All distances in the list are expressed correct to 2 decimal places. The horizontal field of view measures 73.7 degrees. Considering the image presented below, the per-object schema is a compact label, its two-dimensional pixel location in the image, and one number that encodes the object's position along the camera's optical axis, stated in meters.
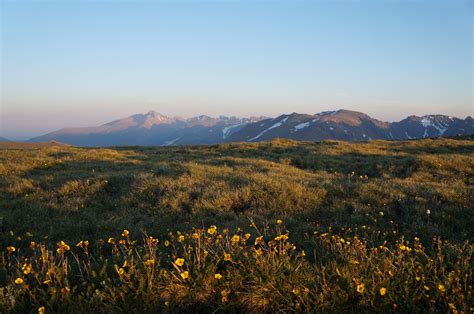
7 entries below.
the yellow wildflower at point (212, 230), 4.24
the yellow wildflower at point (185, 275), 3.42
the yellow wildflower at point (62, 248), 3.95
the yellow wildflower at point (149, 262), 3.61
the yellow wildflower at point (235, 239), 4.15
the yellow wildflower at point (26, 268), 3.53
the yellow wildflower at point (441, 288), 3.22
